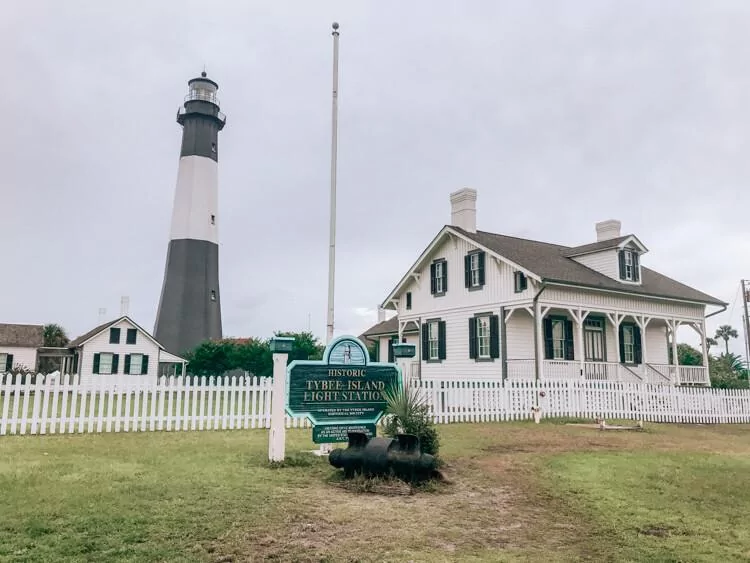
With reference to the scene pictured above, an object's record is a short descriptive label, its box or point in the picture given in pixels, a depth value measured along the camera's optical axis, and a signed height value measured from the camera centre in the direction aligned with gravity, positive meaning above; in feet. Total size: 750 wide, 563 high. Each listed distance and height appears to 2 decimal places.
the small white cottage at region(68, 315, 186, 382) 114.32 +4.52
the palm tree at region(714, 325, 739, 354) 262.67 +20.08
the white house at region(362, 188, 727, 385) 69.36 +8.77
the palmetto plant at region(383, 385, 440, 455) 25.30 -2.10
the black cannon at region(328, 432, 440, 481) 23.43 -3.45
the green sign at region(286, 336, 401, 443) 27.96 -0.56
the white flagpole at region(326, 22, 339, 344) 34.14 +12.71
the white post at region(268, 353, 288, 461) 27.48 -1.72
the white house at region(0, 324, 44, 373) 122.72 +5.61
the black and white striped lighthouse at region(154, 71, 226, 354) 123.24 +28.83
